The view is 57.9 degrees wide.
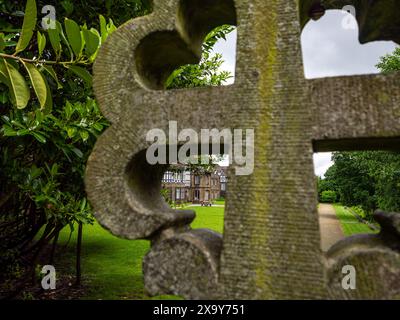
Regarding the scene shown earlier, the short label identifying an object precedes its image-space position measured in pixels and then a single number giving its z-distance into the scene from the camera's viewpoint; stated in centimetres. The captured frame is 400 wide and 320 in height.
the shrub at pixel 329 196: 5385
